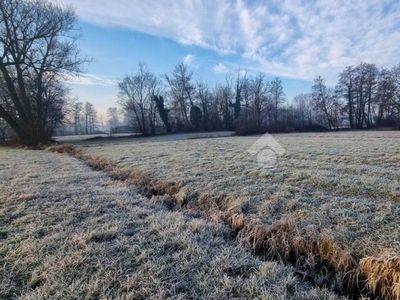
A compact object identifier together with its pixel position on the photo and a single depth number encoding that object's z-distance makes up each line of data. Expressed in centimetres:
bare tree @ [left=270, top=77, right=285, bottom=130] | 4658
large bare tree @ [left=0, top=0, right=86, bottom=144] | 1819
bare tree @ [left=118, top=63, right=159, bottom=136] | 4003
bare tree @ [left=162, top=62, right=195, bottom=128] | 4303
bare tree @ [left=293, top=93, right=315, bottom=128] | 3457
